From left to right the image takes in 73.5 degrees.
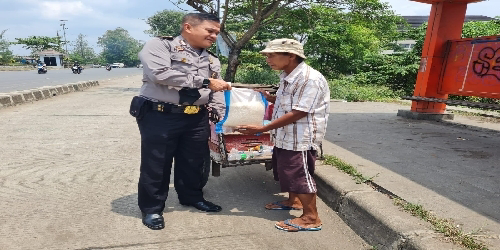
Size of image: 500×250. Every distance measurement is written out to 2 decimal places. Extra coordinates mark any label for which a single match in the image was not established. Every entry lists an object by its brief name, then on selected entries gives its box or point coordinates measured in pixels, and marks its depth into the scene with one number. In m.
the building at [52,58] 62.47
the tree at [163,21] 55.27
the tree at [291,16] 12.32
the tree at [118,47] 89.50
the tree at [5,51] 46.63
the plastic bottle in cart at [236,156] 3.28
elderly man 2.57
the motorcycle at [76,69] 31.44
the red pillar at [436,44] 7.40
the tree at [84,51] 91.75
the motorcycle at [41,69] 28.23
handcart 3.28
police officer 2.66
